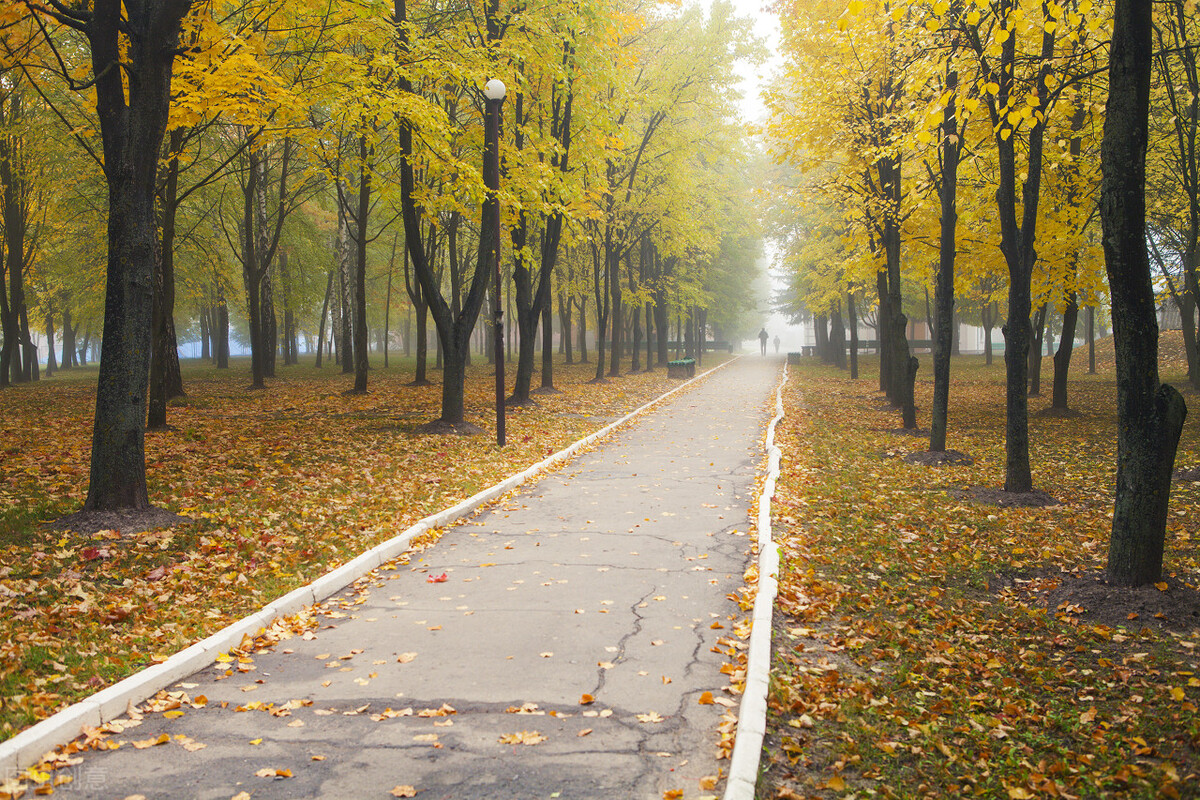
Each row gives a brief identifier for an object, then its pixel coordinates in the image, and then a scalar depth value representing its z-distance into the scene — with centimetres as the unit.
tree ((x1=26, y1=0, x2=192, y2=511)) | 747
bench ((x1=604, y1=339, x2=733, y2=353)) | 7944
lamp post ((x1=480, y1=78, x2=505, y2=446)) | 1287
